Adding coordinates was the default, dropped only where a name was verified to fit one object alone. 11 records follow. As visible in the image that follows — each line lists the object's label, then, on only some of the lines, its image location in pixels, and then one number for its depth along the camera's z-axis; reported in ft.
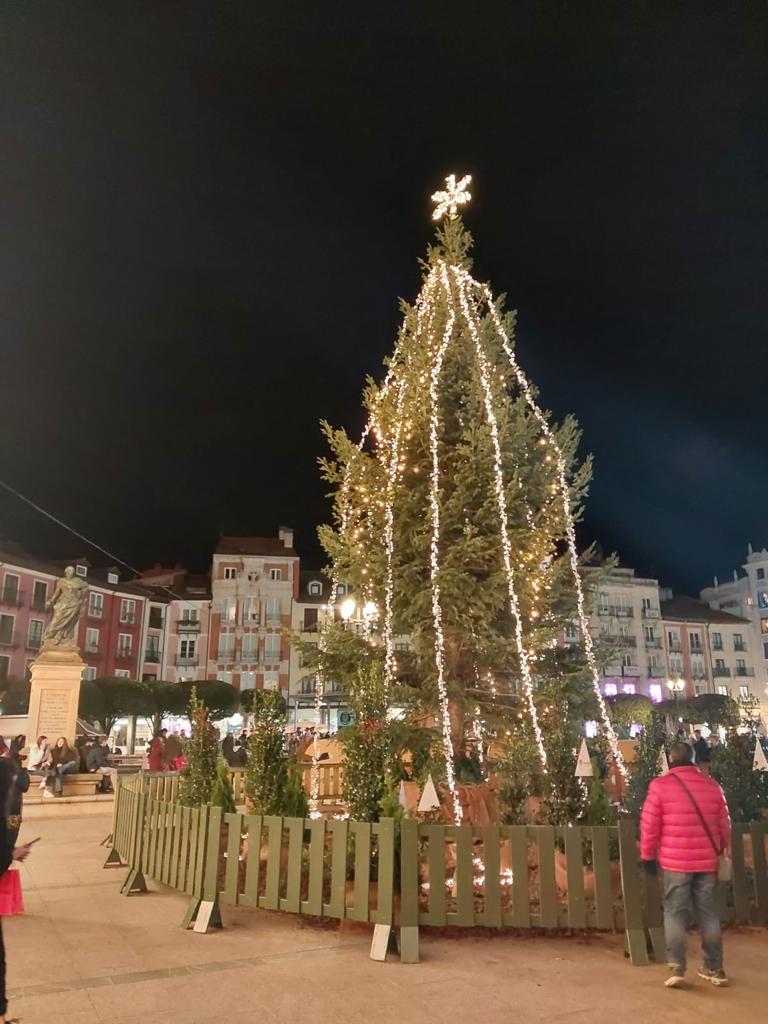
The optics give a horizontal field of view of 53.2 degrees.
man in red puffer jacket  17.39
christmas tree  42.57
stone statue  71.31
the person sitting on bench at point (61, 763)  61.11
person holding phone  15.83
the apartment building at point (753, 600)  219.61
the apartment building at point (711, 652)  212.02
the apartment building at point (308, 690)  175.32
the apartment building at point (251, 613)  177.37
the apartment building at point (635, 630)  200.75
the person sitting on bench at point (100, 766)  65.77
